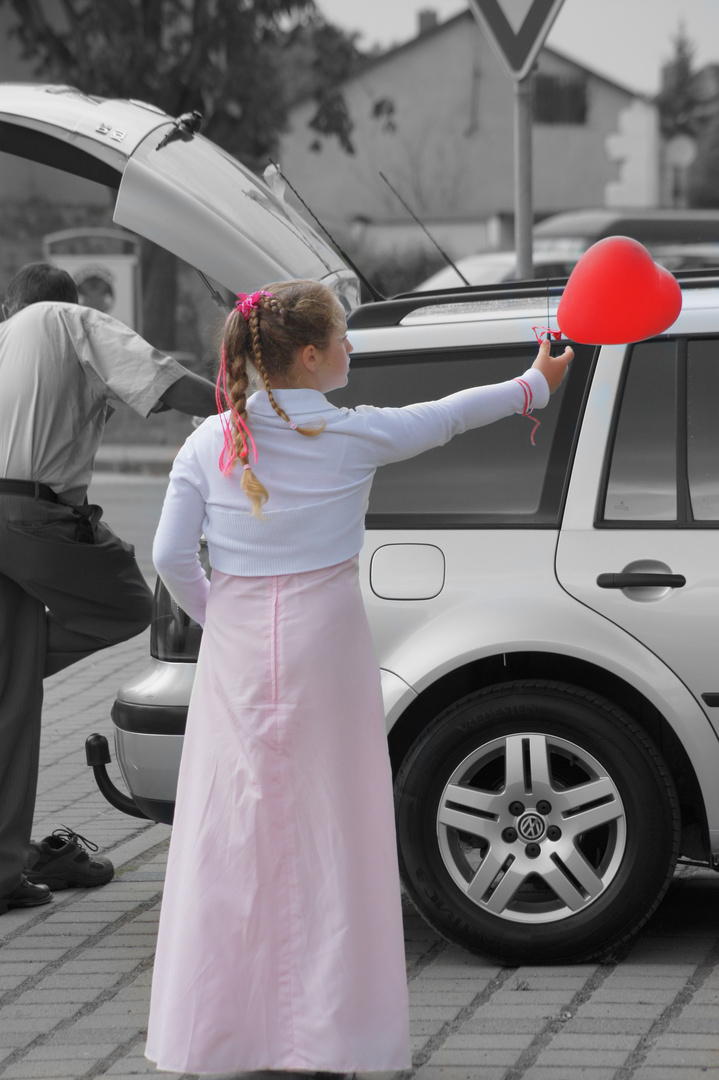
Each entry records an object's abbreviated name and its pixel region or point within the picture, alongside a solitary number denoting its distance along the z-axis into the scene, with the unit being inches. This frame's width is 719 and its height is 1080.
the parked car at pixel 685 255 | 1341.9
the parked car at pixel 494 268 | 1281.0
